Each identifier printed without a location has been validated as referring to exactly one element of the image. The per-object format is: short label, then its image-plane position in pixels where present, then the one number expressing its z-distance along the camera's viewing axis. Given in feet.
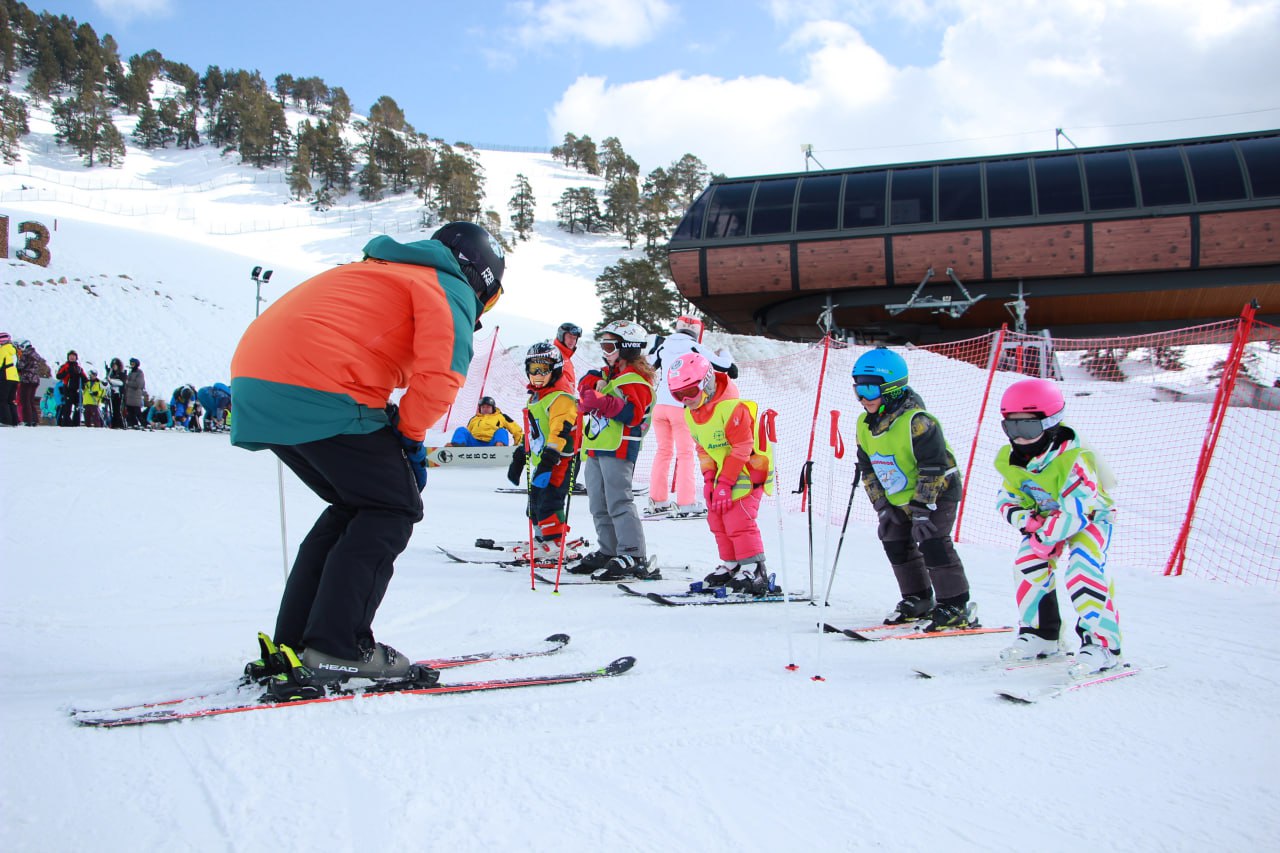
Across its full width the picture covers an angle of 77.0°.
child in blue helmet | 13.62
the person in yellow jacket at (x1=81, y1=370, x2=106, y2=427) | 57.88
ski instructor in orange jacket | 9.05
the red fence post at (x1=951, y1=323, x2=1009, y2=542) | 26.42
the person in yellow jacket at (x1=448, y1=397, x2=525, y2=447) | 46.21
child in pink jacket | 16.79
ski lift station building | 55.52
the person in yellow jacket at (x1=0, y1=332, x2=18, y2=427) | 45.98
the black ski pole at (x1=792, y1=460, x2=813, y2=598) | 13.74
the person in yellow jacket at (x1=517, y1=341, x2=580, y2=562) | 19.72
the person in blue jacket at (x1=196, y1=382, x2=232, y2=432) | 64.59
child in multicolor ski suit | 11.43
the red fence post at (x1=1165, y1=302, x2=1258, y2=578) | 21.01
